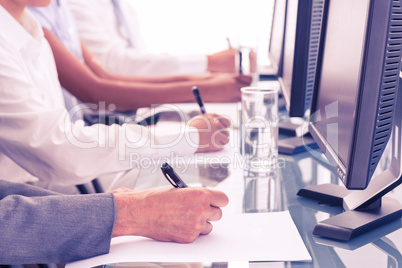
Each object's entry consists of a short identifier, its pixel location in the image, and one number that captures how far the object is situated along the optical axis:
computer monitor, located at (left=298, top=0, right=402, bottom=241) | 1.20
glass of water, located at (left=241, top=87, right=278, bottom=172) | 1.63
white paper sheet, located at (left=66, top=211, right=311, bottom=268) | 1.30
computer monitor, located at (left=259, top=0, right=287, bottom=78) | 1.88
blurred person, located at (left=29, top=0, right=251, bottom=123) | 2.14
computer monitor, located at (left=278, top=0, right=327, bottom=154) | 1.60
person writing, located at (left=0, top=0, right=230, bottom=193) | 1.59
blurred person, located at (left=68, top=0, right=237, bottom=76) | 2.47
